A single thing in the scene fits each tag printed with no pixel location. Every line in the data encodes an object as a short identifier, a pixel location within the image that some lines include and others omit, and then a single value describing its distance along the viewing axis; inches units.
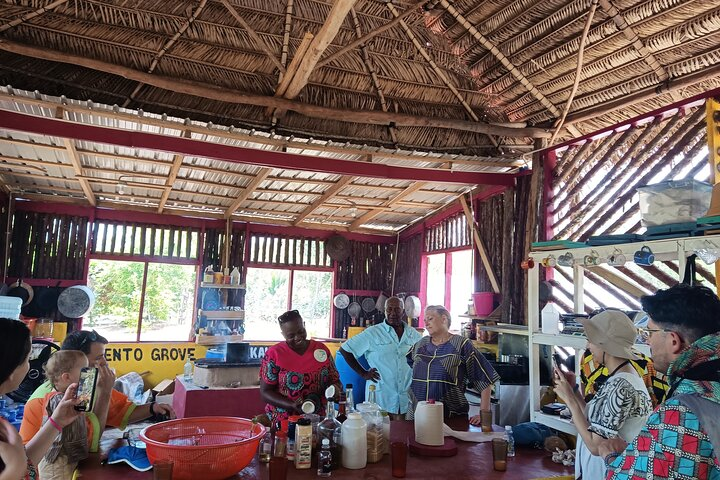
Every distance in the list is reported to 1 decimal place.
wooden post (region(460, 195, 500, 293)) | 294.5
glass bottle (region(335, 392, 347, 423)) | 112.4
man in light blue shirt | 177.5
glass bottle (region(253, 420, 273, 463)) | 99.5
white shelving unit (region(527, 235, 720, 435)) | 113.7
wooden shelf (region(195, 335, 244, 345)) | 347.3
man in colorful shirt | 55.6
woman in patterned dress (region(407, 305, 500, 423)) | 142.2
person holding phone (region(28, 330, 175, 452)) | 116.8
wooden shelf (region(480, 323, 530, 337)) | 215.3
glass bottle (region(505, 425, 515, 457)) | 110.0
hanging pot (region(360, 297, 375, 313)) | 471.8
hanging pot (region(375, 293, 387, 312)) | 457.7
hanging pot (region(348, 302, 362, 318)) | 465.4
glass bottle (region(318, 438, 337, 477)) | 91.3
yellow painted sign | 336.2
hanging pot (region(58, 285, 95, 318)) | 356.5
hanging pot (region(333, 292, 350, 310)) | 462.6
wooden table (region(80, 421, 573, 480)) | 91.2
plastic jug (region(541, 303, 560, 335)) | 151.7
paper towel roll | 108.3
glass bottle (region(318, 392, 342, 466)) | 95.8
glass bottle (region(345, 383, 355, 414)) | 109.8
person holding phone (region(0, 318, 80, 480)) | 63.2
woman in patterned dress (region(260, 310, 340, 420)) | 131.3
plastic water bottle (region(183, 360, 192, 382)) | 267.1
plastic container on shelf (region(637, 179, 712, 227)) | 120.0
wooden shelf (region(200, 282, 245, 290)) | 376.2
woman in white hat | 82.3
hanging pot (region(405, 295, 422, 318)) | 404.8
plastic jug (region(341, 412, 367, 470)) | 95.0
